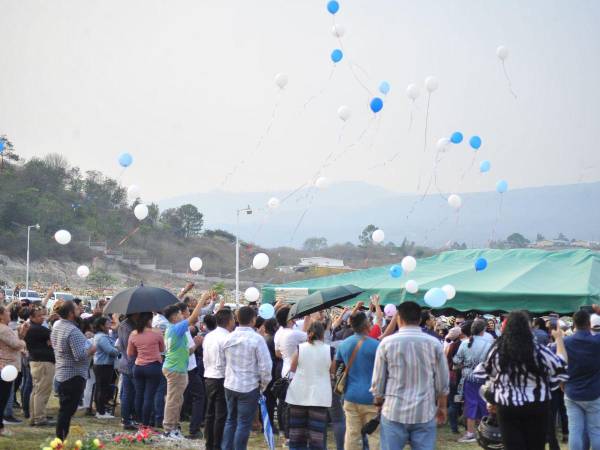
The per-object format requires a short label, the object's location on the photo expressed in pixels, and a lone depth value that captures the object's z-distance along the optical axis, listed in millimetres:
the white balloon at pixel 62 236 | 13023
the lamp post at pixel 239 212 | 26900
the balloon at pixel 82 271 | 14044
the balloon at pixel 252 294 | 12273
